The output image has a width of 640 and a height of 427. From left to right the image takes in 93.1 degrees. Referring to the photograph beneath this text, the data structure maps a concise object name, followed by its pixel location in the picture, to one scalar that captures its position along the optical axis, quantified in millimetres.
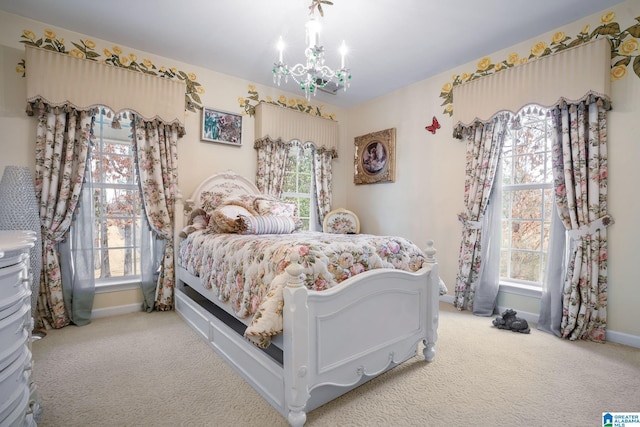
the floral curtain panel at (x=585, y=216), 2418
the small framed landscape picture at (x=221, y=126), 3457
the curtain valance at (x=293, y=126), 3740
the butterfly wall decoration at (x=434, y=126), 3546
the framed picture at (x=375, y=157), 4027
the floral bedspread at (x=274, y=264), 1450
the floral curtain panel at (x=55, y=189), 2574
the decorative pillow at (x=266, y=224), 2576
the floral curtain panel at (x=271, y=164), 3775
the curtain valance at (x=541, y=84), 2373
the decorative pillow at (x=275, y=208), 2979
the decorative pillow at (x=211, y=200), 3059
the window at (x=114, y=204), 2988
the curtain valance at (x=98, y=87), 2523
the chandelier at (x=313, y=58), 2064
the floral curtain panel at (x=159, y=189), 3031
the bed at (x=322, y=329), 1407
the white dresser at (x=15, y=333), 1068
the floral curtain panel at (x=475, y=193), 3027
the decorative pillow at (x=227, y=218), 2584
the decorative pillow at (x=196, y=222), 3043
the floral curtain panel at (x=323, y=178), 4289
